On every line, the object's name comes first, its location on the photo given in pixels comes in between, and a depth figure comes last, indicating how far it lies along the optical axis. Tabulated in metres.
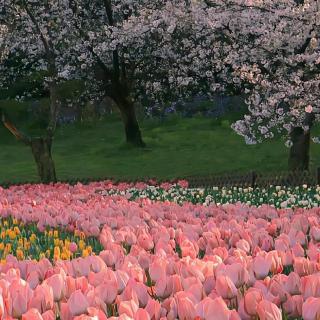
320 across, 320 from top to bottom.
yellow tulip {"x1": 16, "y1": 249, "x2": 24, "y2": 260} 11.16
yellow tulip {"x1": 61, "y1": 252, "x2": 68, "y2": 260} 10.75
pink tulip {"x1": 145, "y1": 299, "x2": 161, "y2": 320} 6.29
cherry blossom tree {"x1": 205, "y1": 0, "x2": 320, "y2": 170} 35.63
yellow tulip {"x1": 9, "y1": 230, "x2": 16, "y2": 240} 13.73
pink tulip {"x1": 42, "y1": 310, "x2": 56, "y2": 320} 6.23
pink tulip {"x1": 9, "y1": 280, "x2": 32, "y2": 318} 6.92
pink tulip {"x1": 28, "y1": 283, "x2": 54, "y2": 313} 7.00
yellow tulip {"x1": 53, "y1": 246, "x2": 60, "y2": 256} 10.82
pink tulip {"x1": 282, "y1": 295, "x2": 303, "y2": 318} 6.46
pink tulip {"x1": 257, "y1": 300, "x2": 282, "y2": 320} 5.73
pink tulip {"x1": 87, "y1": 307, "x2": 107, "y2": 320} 5.86
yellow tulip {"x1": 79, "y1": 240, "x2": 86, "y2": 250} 11.84
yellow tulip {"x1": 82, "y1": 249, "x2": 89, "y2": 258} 10.73
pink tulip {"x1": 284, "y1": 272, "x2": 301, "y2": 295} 6.94
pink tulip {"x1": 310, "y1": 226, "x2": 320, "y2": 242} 11.34
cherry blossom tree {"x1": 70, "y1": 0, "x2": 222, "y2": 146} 47.87
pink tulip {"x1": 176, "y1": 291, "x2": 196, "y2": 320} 6.10
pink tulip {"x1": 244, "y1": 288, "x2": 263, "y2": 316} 6.24
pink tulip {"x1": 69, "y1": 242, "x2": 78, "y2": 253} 11.60
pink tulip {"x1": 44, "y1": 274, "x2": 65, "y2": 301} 7.52
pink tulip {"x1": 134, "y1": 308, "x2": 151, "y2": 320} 5.73
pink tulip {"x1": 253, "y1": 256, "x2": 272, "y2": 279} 8.08
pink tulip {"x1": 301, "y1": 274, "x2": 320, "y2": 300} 6.71
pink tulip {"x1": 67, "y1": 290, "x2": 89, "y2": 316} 6.59
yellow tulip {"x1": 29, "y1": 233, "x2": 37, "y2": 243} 13.12
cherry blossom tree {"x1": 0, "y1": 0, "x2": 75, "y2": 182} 40.77
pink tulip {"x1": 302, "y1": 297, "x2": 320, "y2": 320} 5.85
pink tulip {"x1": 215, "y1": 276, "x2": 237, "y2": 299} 6.87
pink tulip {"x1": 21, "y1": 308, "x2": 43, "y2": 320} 5.94
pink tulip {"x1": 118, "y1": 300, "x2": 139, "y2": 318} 6.18
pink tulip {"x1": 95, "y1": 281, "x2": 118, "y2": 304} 7.14
